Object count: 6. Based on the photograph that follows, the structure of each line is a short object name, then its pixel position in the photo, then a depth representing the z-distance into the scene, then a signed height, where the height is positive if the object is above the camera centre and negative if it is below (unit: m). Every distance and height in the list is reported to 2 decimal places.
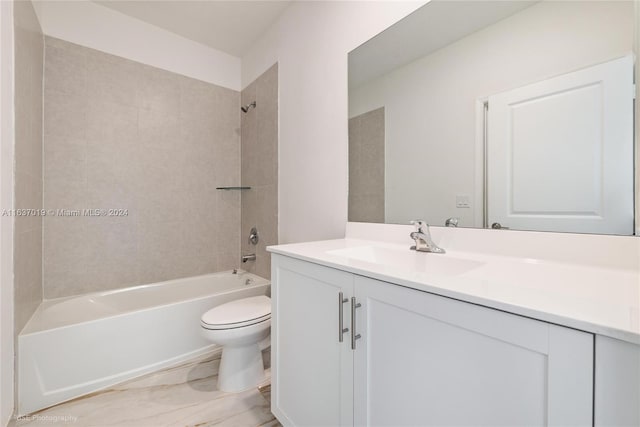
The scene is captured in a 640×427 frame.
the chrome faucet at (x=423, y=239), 1.07 -0.11
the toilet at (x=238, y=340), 1.45 -0.73
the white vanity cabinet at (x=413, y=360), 0.45 -0.35
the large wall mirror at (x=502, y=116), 0.75 +0.35
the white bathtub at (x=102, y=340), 1.36 -0.76
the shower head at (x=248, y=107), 2.46 +1.01
